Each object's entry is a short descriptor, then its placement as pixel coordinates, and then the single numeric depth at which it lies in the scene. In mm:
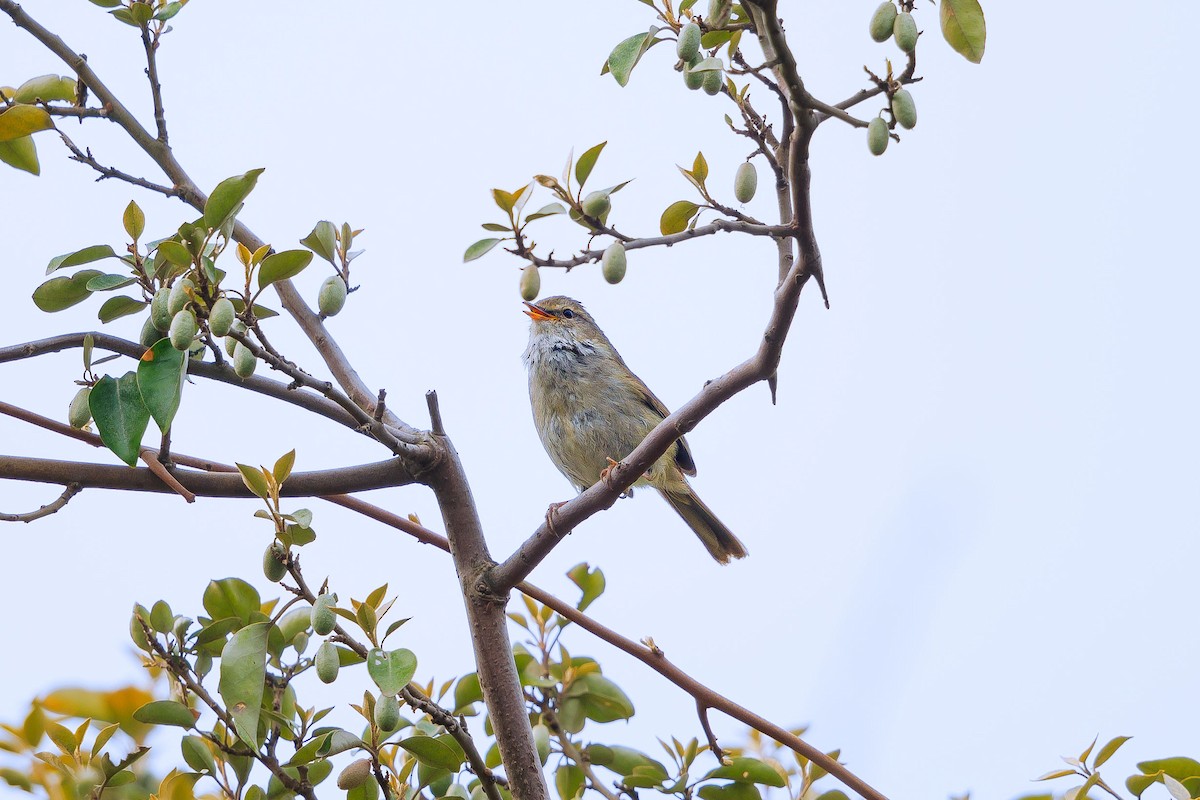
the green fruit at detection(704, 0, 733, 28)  4203
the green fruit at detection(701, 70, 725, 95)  4305
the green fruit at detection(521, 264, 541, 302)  4766
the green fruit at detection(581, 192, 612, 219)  4668
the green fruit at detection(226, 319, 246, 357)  4145
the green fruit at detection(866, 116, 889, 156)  4180
